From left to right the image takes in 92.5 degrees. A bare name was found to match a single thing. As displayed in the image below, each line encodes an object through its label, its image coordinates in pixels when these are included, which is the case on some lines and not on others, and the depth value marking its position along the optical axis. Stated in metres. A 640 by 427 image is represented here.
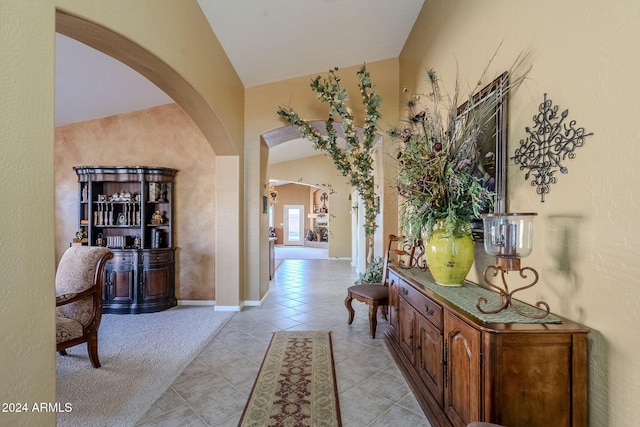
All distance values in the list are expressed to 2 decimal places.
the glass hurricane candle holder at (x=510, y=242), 1.53
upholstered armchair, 2.71
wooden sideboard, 1.37
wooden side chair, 3.46
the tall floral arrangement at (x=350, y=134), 4.21
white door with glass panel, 16.14
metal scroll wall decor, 1.50
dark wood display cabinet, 4.53
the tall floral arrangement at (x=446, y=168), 2.03
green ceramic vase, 2.08
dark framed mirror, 1.97
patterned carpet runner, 2.11
